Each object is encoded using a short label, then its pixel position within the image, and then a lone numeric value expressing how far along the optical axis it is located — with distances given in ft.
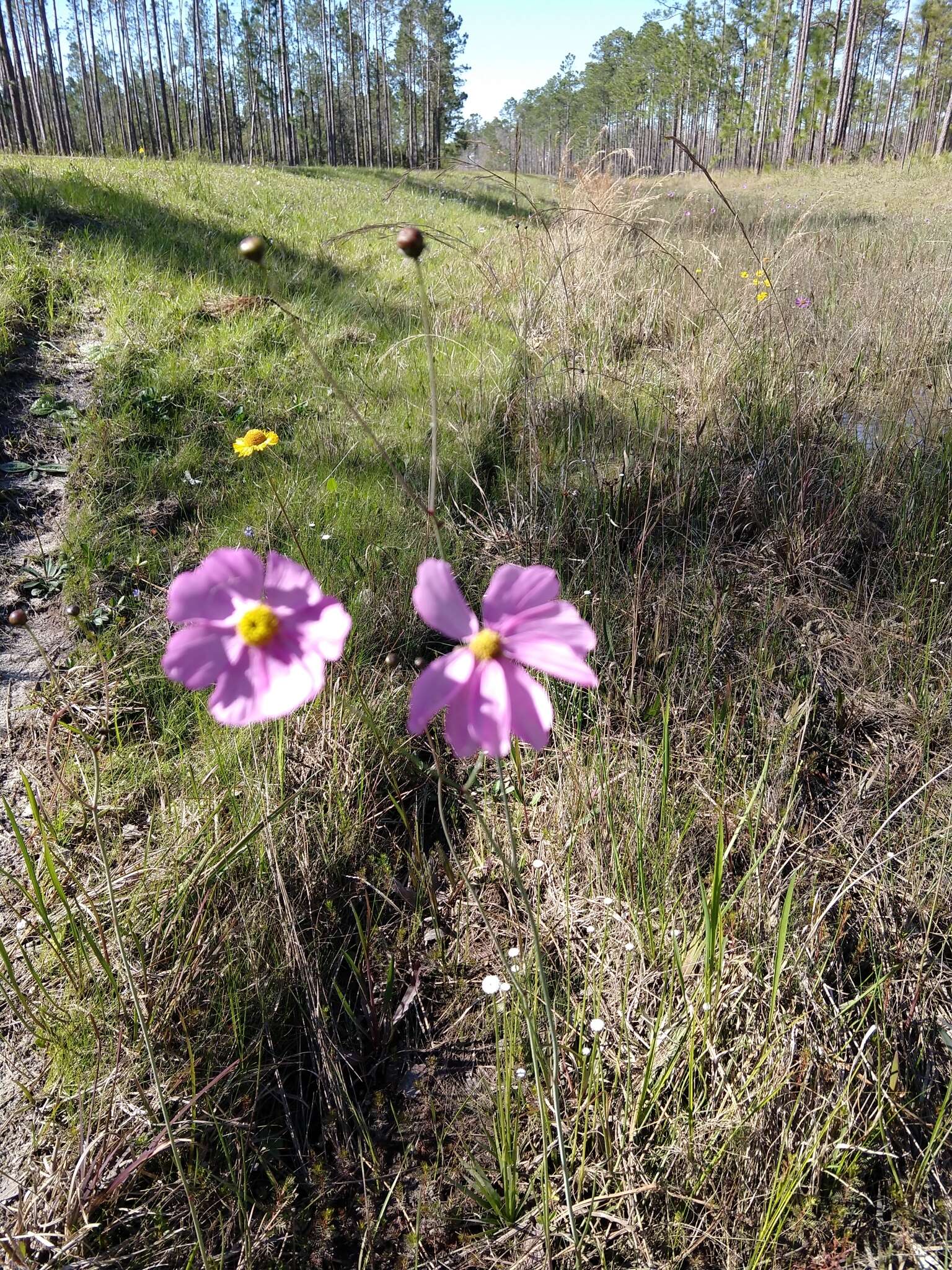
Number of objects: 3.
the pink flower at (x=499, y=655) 0.78
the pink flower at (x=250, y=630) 0.79
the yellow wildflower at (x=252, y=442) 5.21
